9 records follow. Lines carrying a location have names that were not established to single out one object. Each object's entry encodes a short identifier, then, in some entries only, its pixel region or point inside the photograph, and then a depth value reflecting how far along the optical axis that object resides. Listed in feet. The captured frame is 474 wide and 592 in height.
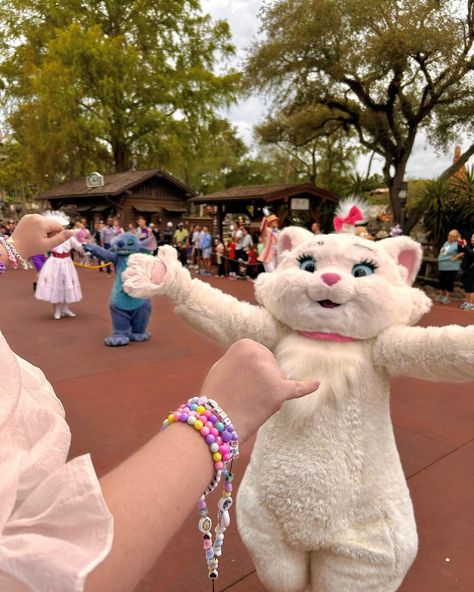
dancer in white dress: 23.66
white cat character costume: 4.76
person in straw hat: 30.01
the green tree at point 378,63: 36.24
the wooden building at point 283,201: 41.70
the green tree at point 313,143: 51.78
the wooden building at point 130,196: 61.16
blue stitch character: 18.65
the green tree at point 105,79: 65.21
